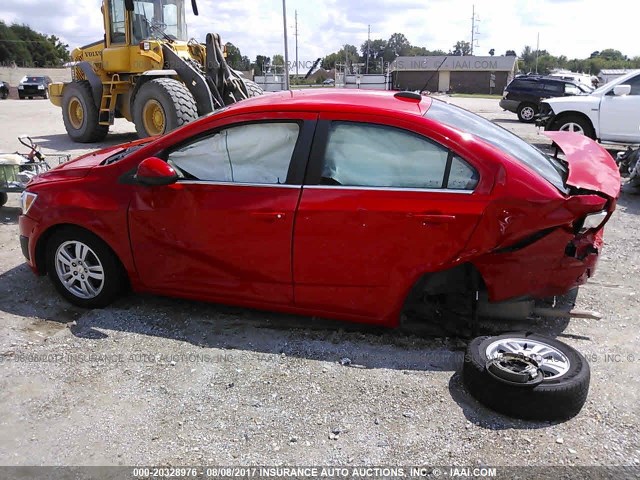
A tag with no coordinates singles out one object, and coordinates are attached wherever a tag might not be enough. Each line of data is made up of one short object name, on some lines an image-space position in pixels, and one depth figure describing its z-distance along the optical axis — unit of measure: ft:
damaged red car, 11.53
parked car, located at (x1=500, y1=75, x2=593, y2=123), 67.46
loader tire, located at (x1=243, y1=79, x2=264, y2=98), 42.46
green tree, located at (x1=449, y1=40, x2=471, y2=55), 292.84
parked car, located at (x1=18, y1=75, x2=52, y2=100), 110.52
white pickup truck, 37.37
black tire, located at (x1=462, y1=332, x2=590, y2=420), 9.86
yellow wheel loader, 37.70
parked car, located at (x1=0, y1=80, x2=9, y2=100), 109.91
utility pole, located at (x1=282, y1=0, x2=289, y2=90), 76.43
